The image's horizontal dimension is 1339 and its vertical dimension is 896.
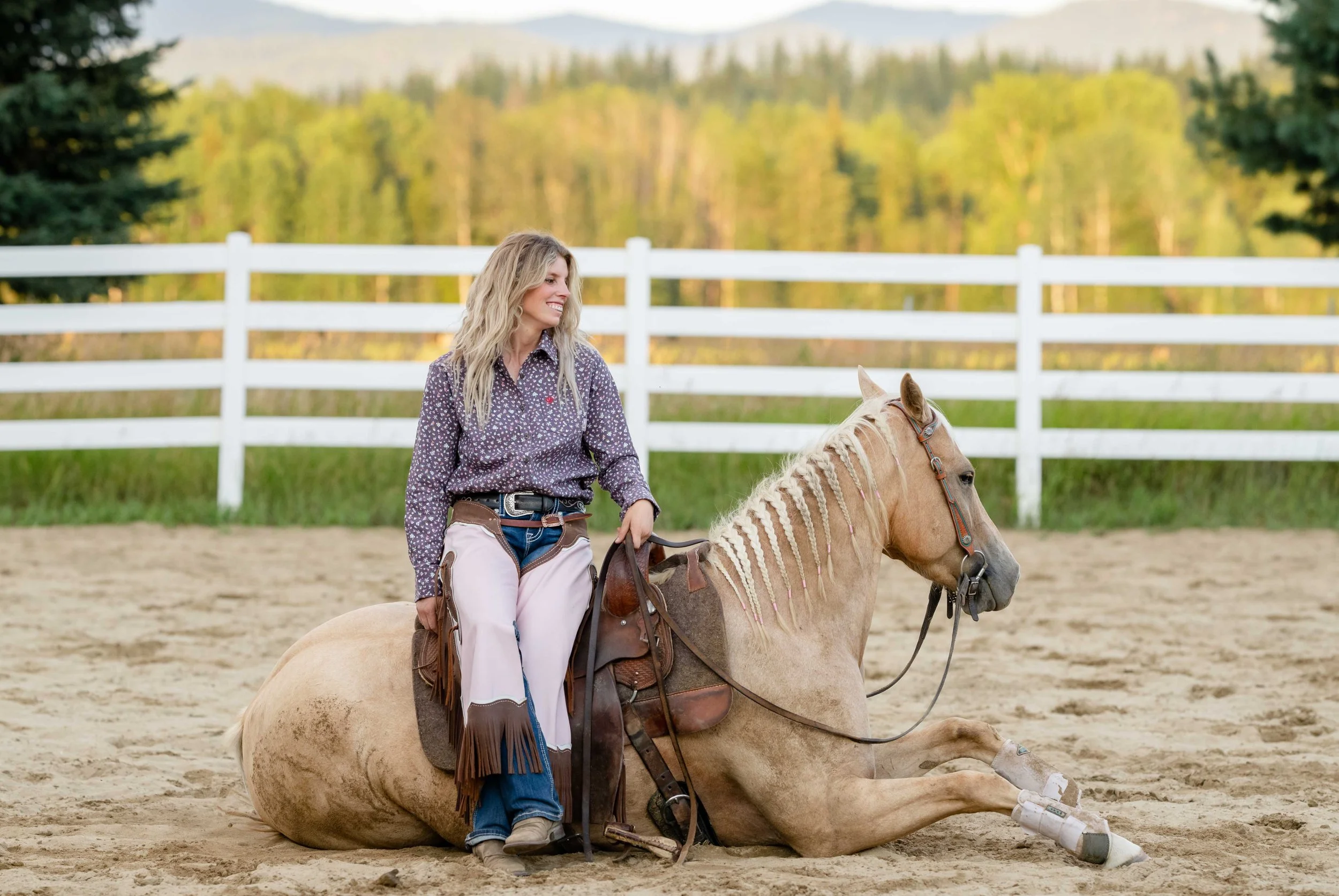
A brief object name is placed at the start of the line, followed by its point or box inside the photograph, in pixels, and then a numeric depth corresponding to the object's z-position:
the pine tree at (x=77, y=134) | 22.56
